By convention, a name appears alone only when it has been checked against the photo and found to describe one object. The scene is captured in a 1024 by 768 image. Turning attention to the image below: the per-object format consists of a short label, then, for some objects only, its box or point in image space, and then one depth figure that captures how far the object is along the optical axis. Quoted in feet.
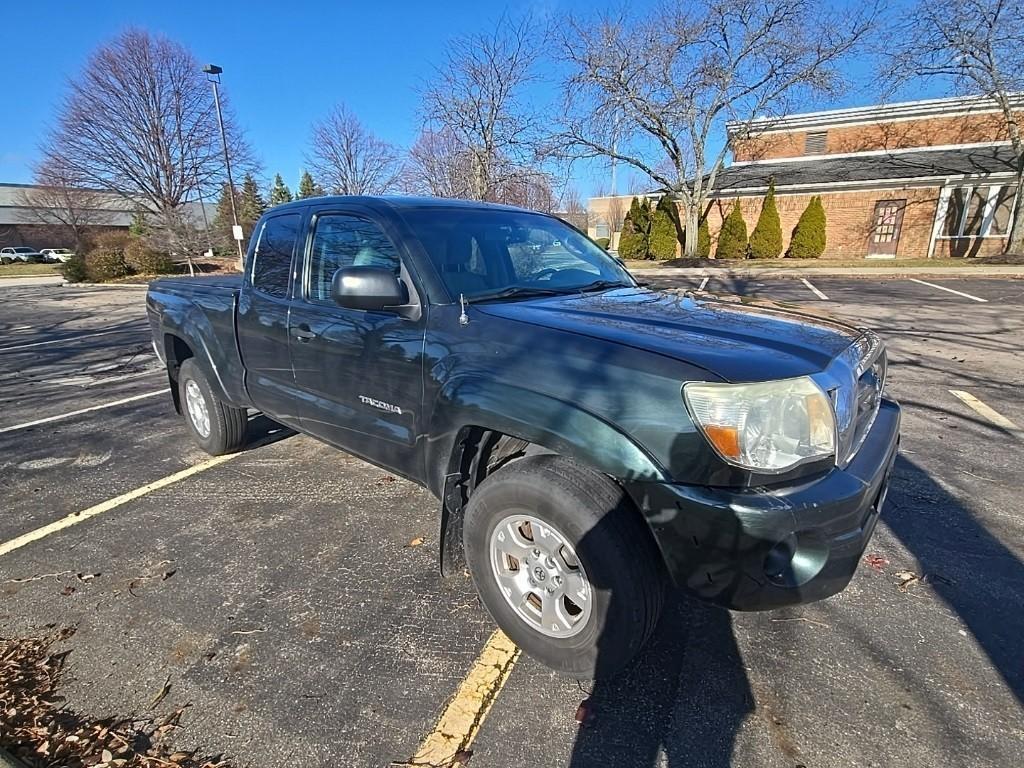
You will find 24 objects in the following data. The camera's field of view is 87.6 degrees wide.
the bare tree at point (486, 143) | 78.48
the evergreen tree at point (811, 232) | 79.61
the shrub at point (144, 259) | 87.66
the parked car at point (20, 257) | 172.65
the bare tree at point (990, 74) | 62.85
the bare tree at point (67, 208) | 116.37
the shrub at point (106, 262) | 84.53
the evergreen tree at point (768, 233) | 80.84
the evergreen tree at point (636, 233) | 96.94
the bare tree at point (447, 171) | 83.30
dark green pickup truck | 5.62
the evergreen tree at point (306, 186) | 194.91
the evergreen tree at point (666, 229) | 93.25
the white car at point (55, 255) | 173.91
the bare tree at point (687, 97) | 73.82
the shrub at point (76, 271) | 85.35
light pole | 71.77
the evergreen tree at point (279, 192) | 203.10
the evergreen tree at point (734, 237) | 83.66
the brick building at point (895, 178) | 74.49
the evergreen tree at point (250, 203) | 167.32
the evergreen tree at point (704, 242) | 89.04
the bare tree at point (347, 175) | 111.45
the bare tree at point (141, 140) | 94.99
